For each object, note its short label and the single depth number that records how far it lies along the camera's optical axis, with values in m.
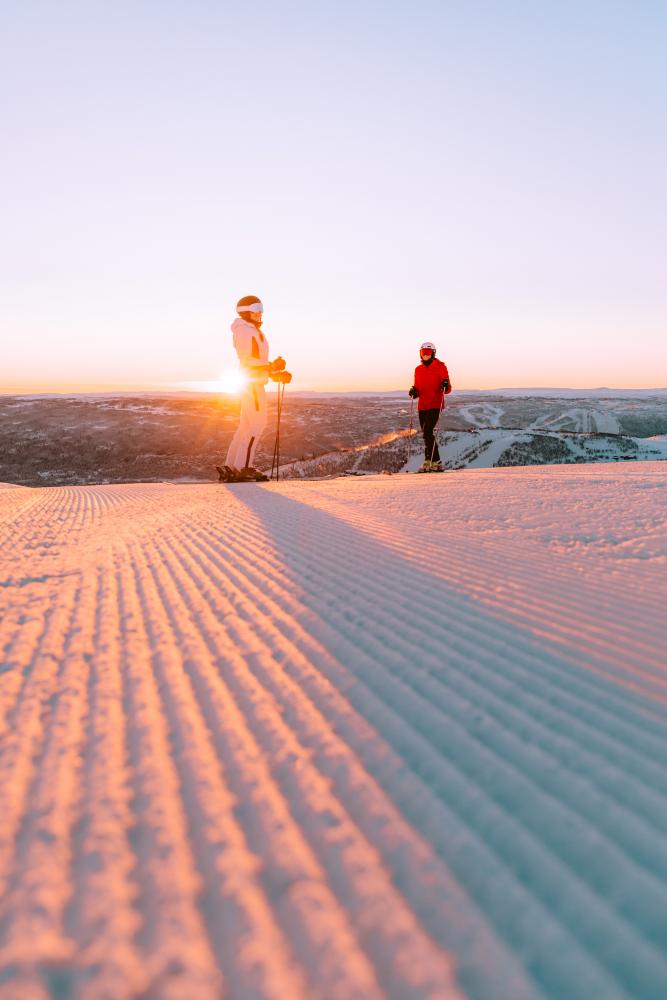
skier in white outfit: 8.75
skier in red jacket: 9.58
